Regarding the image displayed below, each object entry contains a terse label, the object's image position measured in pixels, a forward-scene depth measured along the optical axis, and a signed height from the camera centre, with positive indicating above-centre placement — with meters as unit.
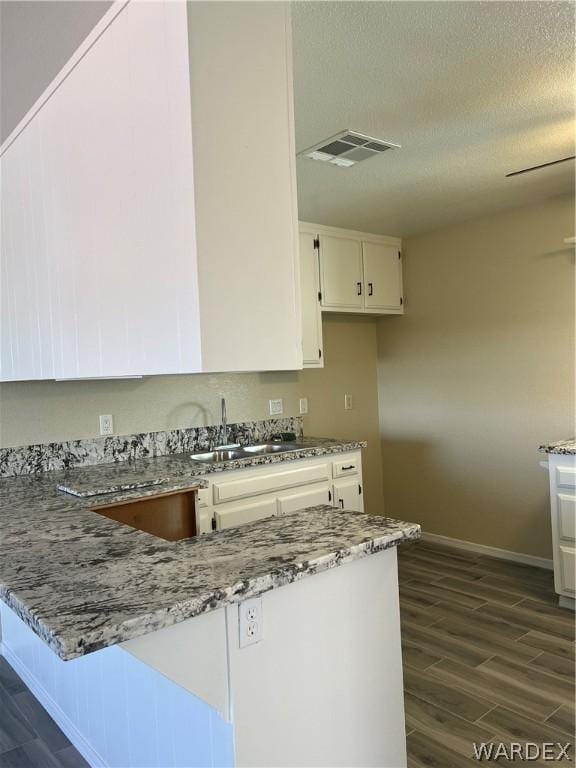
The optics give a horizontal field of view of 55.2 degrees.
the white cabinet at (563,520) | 3.06 -0.86
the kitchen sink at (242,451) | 3.43 -0.46
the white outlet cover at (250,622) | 1.13 -0.50
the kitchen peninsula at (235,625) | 1.00 -0.50
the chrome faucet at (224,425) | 3.72 -0.30
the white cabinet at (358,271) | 4.07 +0.82
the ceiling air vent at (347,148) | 2.52 +1.09
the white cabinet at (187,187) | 1.20 +0.47
